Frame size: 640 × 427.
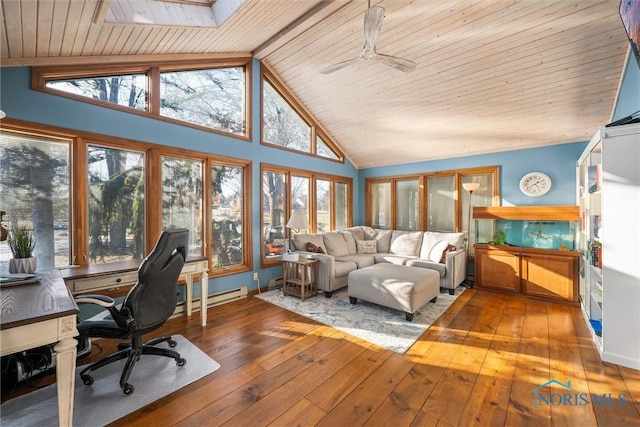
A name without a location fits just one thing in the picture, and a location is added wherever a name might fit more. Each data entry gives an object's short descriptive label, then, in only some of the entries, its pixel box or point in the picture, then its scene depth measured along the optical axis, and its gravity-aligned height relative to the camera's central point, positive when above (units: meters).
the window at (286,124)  4.75 +1.71
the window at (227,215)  3.99 -0.02
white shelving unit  2.23 -0.30
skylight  2.39 +2.04
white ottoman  3.17 -0.94
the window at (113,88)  2.77 +1.40
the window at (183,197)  3.49 +0.23
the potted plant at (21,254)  2.10 -0.31
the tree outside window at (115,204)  2.93 +0.12
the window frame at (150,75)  2.61 +1.54
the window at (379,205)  6.32 +0.16
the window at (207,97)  3.54 +1.67
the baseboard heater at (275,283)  4.52 -1.20
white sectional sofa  4.23 -0.72
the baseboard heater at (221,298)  3.39 -1.20
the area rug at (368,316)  2.78 -1.30
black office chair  1.96 -0.72
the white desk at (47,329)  1.29 -0.57
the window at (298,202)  4.71 +0.21
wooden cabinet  3.75 -0.92
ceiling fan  2.35 +1.60
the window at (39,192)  2.47 +0.23
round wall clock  4.37 +0.43
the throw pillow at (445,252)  4.43 -0.69
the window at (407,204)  5.88 +0.16
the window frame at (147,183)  2.75 +0.38
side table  4.00 -1.02
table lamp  4.34 -0.14
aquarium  4.23 -0.39
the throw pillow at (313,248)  4.60 -0.62
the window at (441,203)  5.37 +0.16
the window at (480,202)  4.91 +0.17
